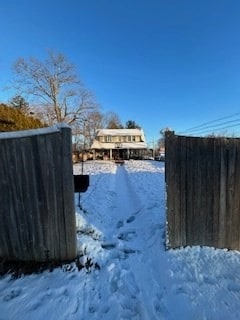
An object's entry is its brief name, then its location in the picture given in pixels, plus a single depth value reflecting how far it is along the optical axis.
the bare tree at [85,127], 23.75
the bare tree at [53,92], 22.57
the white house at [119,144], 32.25
